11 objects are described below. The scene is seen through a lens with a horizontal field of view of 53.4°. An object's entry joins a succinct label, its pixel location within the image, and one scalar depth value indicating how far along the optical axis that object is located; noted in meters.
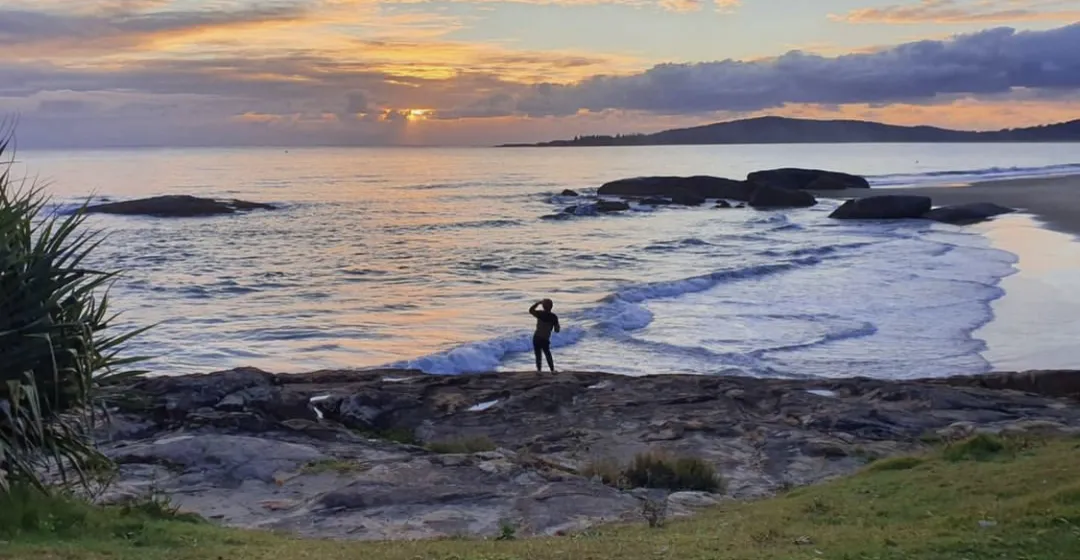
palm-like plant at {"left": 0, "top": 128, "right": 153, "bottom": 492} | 7.73
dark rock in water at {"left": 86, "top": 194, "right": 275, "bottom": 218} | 60.78
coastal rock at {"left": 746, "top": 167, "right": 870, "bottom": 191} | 86.00
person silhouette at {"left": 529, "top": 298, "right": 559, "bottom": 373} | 18.64
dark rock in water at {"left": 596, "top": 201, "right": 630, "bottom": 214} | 68.00
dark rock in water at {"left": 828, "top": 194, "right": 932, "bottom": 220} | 59.03
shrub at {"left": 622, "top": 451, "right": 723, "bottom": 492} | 11.59
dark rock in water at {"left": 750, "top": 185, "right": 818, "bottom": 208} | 72.06
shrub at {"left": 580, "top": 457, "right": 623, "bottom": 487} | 11.76
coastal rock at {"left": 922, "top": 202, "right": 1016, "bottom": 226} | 55.38
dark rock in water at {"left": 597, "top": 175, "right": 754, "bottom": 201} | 79.06
